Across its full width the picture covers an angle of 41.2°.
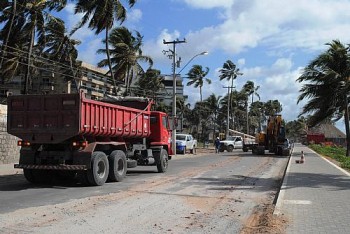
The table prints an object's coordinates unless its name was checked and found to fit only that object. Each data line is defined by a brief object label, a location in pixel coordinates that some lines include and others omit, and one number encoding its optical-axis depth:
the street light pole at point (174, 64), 41.20
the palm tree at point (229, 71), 88.31
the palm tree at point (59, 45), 42.38
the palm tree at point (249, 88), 111.25
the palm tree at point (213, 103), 99.94
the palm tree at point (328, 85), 39.88
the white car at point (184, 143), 42.72
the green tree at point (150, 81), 74.81
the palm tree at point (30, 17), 33.62
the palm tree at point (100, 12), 40.09
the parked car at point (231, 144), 53.00
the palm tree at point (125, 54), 47.84
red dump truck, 14.21
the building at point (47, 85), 72.25
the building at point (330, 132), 116.38
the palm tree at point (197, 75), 90.56
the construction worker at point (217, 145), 49.12
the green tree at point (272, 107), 145.62
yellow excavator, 40.67
